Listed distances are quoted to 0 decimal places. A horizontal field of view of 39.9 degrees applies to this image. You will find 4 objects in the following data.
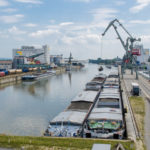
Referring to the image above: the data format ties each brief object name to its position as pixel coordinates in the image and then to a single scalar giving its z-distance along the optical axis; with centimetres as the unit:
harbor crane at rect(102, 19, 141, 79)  7931
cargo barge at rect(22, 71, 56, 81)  8819
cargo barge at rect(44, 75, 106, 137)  1956
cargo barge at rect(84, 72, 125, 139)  1891
